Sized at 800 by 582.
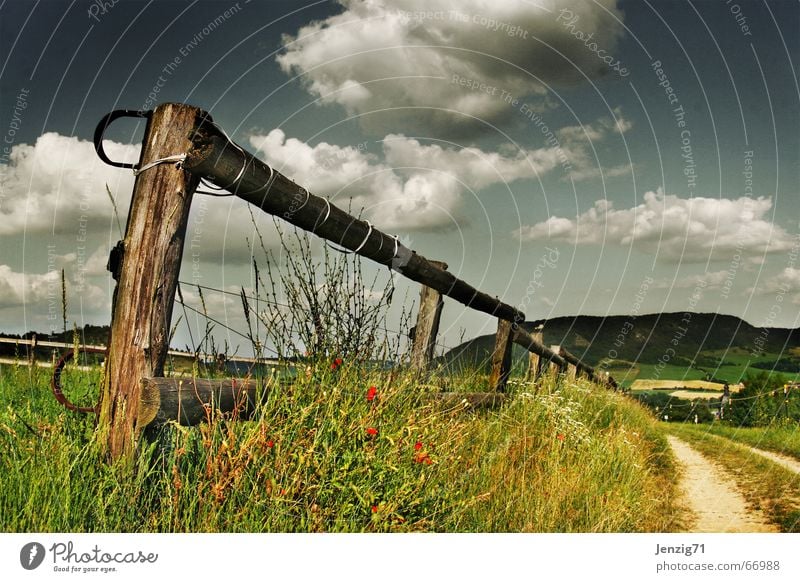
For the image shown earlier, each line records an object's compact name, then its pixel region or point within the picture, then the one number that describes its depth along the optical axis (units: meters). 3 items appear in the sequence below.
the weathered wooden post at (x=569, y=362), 9.43
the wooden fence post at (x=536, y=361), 7.76
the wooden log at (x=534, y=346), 6.23
